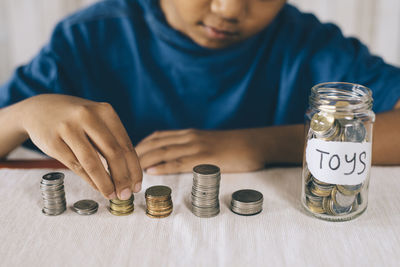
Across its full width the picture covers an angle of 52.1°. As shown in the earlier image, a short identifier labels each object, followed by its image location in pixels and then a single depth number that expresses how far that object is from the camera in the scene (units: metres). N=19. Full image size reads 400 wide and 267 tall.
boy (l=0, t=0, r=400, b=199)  0.86
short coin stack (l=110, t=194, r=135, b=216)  0.67
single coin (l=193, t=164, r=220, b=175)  0.66
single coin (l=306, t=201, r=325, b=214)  0.66
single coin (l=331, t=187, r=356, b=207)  0.64
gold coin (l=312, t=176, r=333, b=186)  0.64
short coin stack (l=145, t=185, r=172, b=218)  0.67
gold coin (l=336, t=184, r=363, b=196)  0.64
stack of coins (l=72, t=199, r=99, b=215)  0.67
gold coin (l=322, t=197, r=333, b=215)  0.65
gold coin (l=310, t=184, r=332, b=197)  0.65
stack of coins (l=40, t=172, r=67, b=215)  0.66
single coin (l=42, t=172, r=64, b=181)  0.68
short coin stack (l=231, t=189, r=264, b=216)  0.67
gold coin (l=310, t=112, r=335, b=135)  0.62
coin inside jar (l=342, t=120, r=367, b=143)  0.63
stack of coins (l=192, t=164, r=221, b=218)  0.66
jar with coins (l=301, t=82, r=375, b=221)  0.62
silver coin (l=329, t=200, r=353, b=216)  0.65
